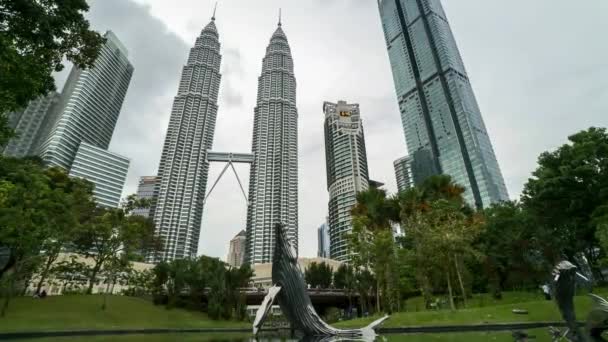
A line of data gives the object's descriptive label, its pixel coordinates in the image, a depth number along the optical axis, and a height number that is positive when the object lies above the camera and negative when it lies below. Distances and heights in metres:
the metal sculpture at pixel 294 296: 12.05 +0.66
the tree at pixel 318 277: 55.62 +5.94
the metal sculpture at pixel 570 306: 10.10 +0.06
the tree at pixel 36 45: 9.34 +8.24
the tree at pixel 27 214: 21.48 +7.18
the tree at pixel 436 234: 24.23 +5.57
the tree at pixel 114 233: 31.45 +8.08
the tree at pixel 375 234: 27.92 +6.74
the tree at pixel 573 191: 26.63 +9.47
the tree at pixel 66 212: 26.92 +9.49
